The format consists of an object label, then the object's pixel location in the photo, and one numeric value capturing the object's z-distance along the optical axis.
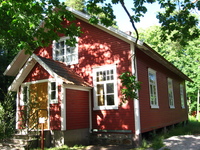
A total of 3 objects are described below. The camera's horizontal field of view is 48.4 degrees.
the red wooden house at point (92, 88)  10.09
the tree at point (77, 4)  35.44
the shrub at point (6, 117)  9.77
